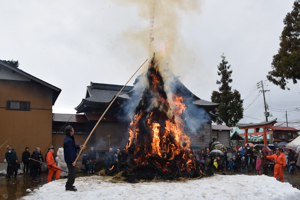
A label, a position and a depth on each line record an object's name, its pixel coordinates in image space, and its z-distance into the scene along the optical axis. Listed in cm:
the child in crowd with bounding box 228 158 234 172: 1727
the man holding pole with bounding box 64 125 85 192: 711
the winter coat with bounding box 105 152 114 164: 1480
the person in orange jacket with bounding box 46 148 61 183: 983
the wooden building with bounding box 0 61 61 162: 1711
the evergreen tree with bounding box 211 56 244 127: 3631
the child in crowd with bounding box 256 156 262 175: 1470
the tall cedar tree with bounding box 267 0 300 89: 1941
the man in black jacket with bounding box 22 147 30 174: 1524
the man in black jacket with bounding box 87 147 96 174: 1551
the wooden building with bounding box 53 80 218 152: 1938
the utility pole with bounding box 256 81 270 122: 3947
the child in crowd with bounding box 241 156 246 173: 1753
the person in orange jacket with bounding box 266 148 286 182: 1084
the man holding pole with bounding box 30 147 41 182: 1256
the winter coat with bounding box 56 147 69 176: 1248
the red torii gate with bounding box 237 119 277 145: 2724
